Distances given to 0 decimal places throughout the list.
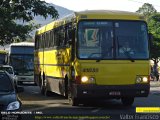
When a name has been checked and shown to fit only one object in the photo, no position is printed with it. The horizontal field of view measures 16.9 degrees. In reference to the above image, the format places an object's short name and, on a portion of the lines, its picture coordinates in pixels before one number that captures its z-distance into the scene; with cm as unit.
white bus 3991
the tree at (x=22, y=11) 2275
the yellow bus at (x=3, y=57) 4679
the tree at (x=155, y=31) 6296
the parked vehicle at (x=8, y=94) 1227
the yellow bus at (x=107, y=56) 1766
